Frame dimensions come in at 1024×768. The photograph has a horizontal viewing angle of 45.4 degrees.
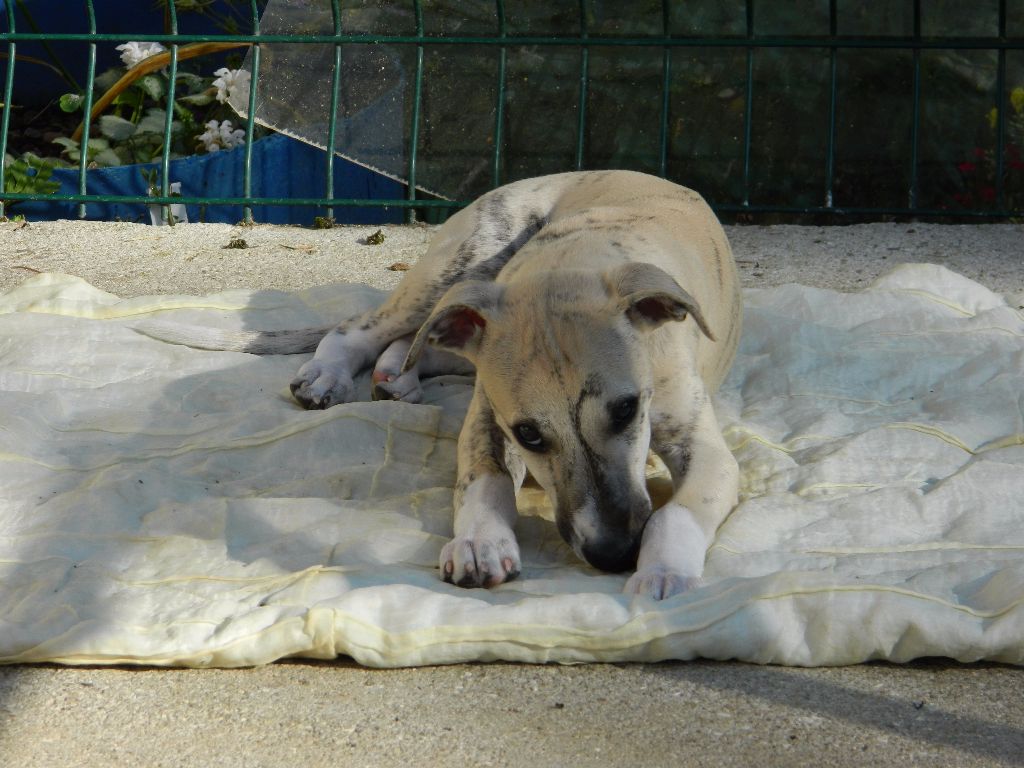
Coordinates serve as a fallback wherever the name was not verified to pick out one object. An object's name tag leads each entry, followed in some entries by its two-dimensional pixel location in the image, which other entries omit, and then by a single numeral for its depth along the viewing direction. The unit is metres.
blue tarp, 7.00
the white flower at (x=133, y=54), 7.45
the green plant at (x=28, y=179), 6.95
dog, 3.01
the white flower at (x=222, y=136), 7.46
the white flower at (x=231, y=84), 6.98
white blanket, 2.70
